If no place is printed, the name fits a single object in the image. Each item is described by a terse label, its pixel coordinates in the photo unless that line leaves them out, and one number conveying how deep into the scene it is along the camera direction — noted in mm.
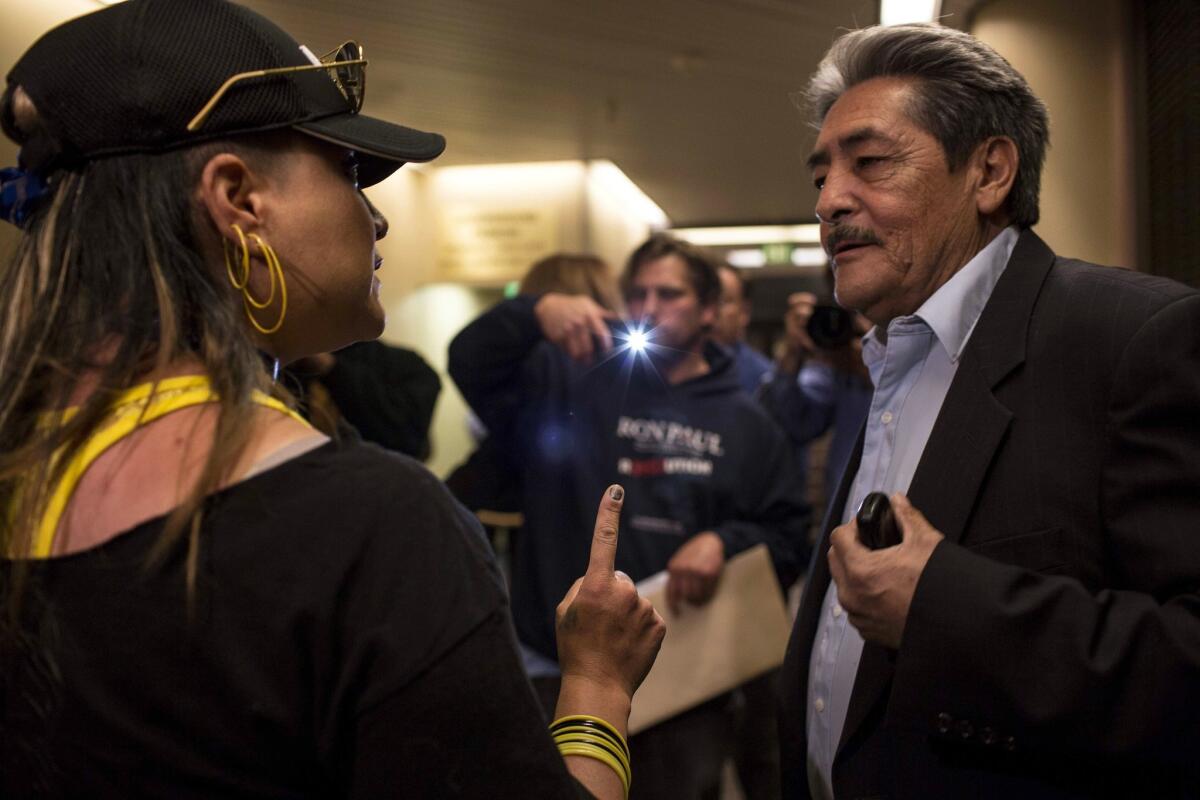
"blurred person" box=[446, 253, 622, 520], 2078
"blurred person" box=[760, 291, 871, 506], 2674
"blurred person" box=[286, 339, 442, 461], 1903
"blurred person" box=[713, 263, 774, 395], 3342
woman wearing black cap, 637
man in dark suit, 979
